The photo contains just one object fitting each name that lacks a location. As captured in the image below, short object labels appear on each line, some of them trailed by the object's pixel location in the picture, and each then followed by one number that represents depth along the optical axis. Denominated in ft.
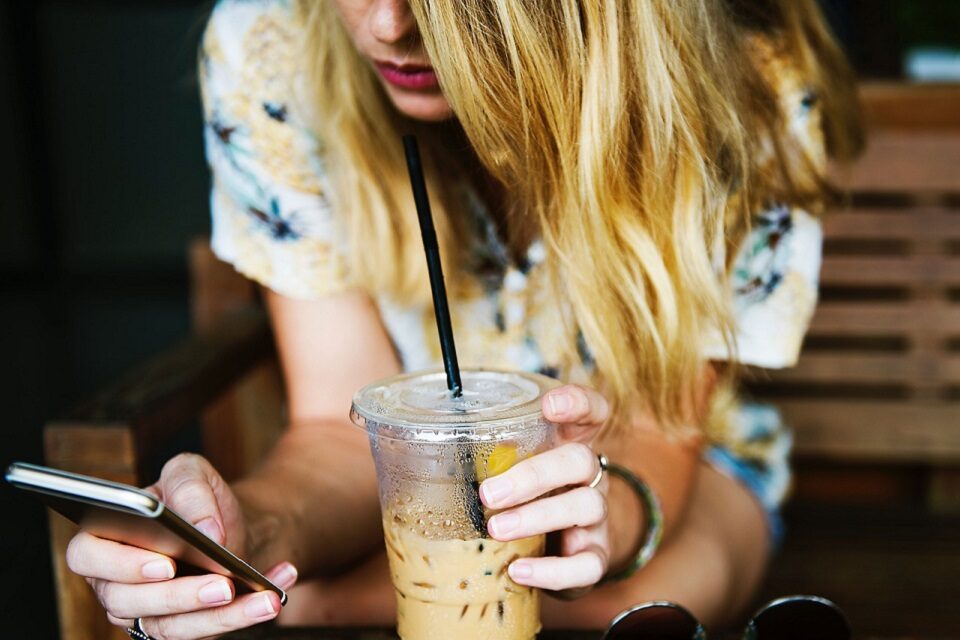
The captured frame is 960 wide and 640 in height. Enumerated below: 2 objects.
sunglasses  2.79
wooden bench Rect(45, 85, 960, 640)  5.68
